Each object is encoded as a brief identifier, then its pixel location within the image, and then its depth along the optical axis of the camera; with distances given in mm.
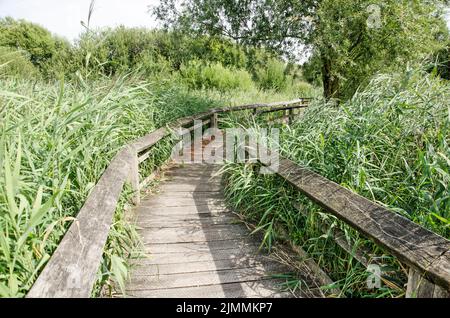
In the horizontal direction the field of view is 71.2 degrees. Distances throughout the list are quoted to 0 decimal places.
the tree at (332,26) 6113
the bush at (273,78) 15195
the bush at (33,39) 23998
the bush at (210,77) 12617
